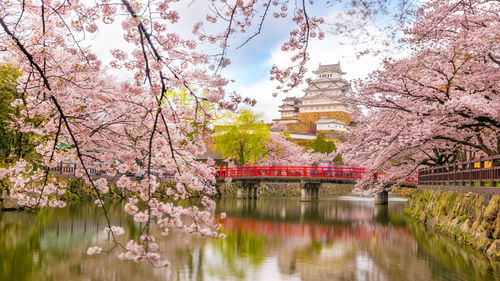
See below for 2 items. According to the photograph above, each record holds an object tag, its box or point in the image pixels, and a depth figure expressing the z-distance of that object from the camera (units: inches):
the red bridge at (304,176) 1160.2
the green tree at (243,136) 1321.4
